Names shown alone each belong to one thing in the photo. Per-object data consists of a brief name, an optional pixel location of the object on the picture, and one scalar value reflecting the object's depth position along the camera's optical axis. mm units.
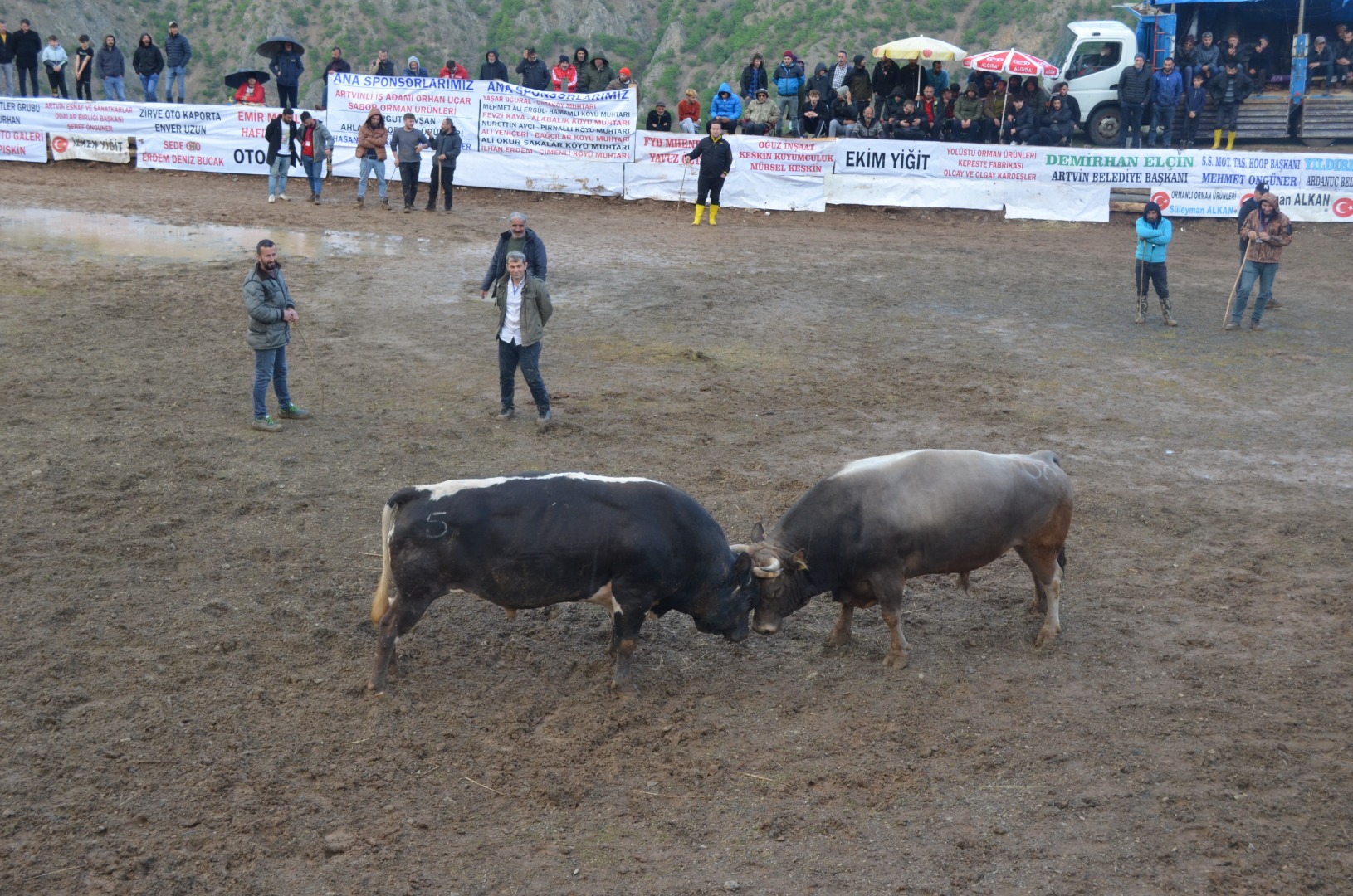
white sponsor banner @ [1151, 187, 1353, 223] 25469
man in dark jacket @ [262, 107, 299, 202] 24000
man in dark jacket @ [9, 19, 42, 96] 28766
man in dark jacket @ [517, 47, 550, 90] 28797
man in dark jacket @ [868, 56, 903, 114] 28400
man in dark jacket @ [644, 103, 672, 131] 27625
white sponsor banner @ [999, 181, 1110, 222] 25906
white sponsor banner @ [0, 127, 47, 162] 27750
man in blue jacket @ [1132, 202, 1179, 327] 17391
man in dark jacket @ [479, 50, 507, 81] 28688
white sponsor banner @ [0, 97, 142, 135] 27500
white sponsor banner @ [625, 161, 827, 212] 26203
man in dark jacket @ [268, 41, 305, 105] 28734
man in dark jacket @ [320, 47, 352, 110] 28448
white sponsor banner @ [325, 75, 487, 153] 26984
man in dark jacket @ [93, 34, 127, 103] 29562
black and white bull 7230
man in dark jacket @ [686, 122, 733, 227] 23562
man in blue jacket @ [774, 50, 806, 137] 28234
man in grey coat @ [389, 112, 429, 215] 24094
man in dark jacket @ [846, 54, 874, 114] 28094
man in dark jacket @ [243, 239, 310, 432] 11641
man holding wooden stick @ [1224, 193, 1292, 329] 17281
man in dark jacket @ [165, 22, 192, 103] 29625
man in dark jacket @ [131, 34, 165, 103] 29047
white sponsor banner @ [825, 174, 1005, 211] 26234
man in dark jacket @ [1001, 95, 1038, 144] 26766
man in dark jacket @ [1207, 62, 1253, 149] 28234
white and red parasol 27266
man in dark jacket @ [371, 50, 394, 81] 28734
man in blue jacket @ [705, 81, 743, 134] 27797
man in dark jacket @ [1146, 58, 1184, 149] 27219
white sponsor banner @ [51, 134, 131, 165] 27719
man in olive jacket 12062
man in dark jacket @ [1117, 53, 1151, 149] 27312
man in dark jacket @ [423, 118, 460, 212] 24078
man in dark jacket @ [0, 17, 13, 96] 28547
